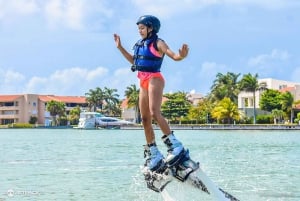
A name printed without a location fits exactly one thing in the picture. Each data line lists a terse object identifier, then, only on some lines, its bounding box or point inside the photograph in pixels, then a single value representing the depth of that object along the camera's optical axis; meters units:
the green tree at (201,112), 141.12
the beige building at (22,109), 186.38
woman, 9.02
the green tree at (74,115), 186.75
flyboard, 9.05
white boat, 164.75
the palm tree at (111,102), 184.62
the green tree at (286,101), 127.25
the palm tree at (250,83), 134.88
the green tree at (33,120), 188.88
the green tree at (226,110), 129.88
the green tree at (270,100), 130.88
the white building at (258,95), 142.62
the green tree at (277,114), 127.46
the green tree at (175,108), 148.75
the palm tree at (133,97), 162.88
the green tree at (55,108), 180.50
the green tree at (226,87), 141.62
